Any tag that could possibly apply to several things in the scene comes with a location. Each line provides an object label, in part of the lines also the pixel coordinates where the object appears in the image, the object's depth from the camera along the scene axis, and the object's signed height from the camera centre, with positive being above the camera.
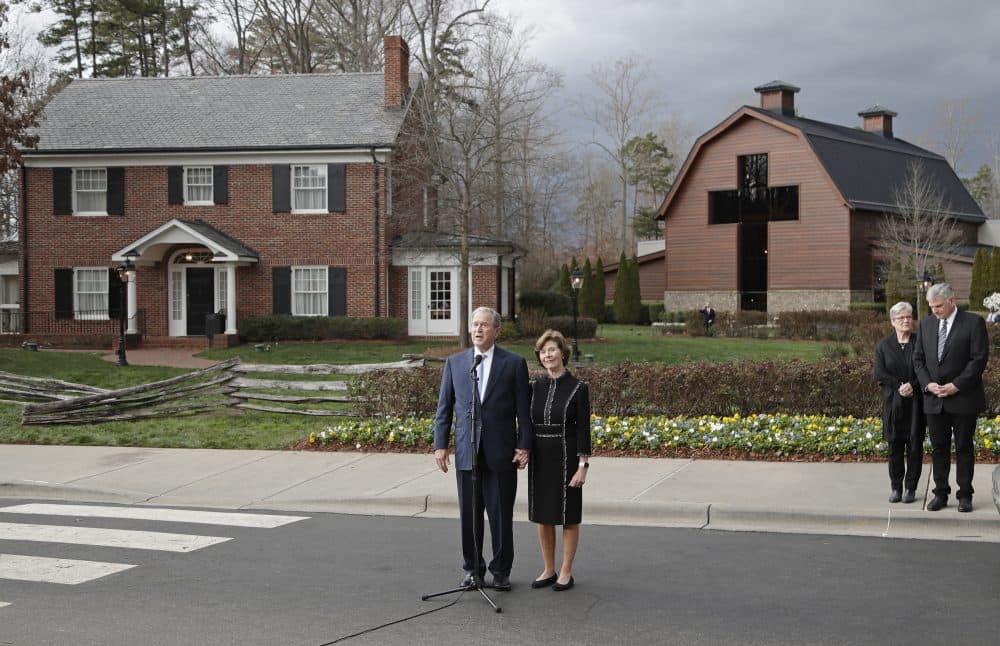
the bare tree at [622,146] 69.56 +9.58
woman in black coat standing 9.32 -0.96
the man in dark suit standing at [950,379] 8.95 -0.72
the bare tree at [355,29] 49.12 +12.30
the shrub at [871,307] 42.97 -0.55
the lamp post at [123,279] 26.39 +0.43
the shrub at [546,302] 39.06 -0.29
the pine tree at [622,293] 52.72 +0.04
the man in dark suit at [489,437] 6.96 -0.92
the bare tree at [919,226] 44.94 +2.88
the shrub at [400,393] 14.51 -1.32
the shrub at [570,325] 33.97 -0.99
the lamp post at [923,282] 36.22 +0.37
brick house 33.44 +2.44
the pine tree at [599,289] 53.84 +0.25
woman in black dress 6.94 -0.97
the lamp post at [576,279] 28.63 +0.41
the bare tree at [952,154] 81.38 +10.39
